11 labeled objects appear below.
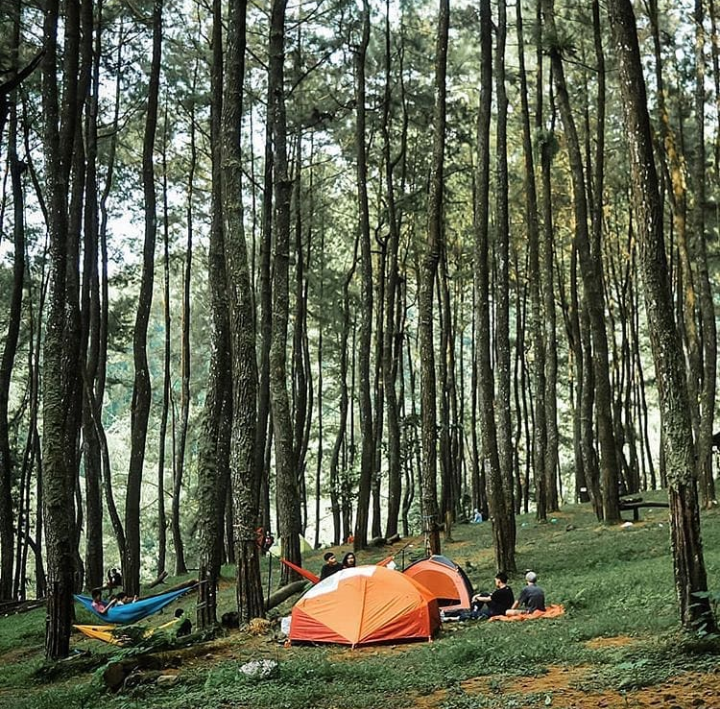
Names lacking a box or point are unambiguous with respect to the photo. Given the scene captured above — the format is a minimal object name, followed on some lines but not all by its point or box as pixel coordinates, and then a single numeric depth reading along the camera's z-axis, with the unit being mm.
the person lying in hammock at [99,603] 13062
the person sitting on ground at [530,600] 10750
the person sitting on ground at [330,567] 12961
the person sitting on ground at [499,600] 11391
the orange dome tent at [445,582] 12375
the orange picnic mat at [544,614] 10508
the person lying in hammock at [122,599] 13859
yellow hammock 11031
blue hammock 12173
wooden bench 17544
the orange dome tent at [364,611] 10188
